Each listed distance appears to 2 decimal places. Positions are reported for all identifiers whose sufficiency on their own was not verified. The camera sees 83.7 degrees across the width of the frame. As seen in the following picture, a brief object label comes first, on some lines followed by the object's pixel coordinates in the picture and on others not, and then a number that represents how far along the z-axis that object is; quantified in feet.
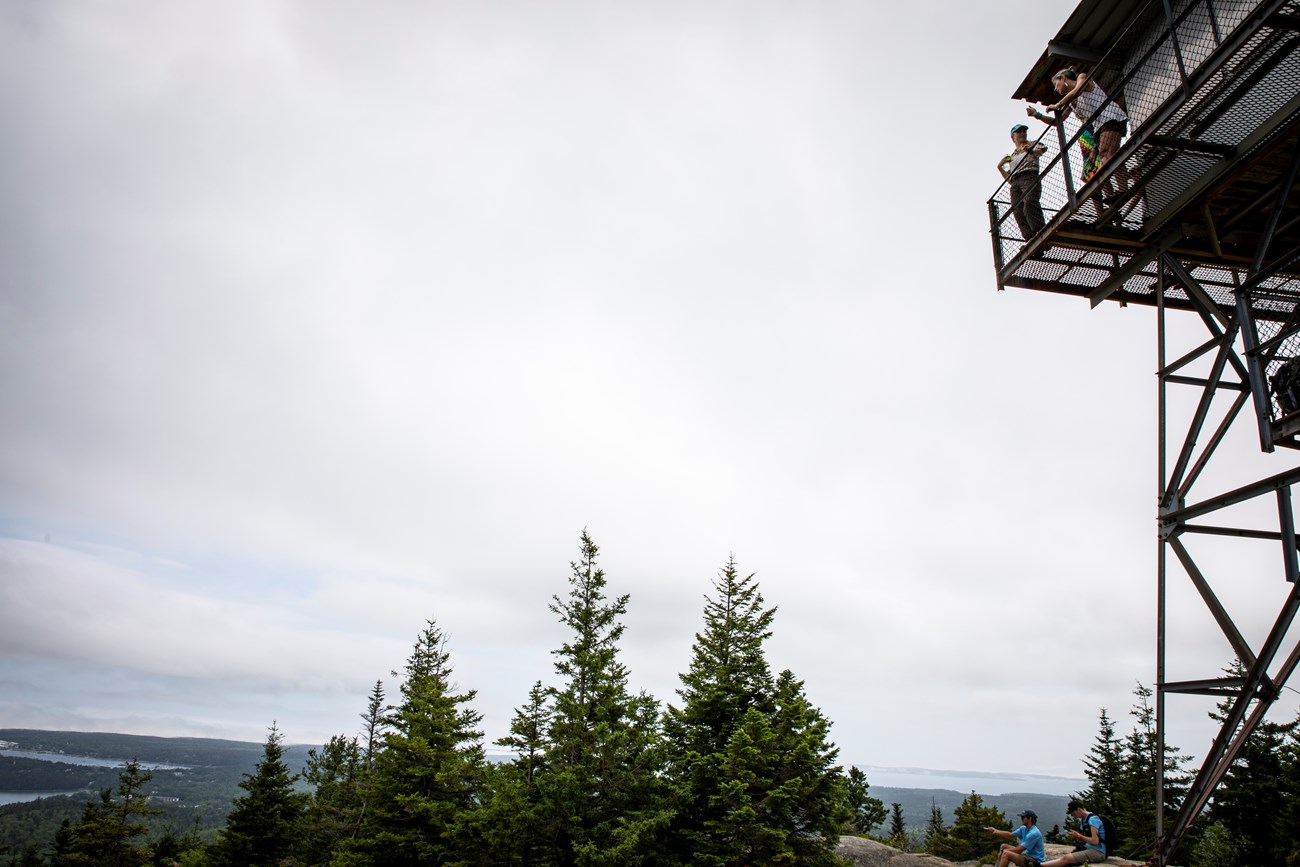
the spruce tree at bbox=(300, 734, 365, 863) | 110.83
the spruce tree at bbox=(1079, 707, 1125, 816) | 174.70
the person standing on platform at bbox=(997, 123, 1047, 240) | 35.14
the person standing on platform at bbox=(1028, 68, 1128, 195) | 31.89
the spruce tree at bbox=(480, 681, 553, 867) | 69.51
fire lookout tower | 25.58
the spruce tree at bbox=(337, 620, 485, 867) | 80.84
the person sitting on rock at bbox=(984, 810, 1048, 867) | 33.31
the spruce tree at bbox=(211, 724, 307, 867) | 120.88
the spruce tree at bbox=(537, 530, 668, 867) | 69.62
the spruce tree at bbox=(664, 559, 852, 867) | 73.77
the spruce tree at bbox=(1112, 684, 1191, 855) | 143.23
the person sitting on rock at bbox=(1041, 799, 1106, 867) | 30.78
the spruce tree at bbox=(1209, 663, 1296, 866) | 104.58
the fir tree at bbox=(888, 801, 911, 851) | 208.46
